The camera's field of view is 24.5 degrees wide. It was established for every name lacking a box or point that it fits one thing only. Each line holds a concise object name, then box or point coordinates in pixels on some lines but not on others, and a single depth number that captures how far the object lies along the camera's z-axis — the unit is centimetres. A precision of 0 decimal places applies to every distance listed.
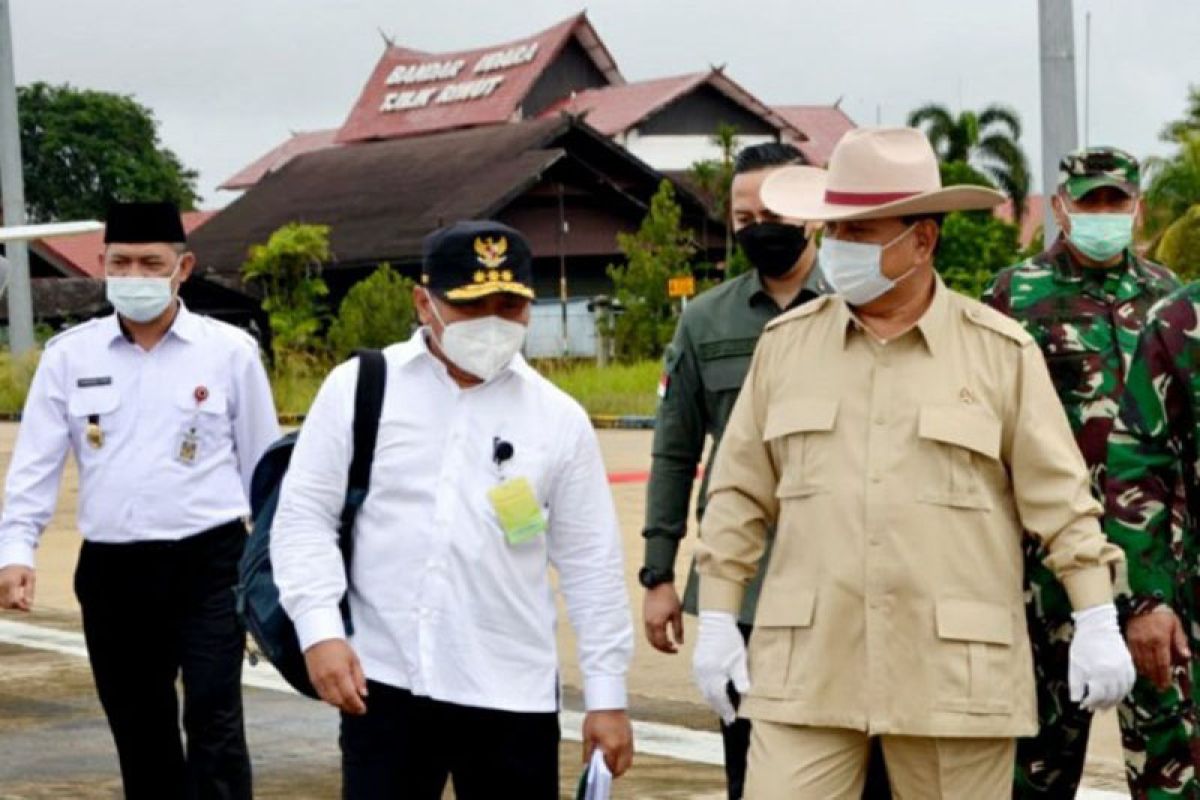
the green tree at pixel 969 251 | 4319
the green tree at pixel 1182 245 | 3916
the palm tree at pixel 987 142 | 7750
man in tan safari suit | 538
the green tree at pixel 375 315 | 4659
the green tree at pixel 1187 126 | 5259
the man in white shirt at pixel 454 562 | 567
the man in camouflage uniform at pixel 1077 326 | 685
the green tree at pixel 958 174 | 5066
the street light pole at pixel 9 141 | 3344
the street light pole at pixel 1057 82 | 1499
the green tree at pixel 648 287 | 4959
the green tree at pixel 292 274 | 5488
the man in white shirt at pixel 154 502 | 781
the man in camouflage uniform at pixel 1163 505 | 615
